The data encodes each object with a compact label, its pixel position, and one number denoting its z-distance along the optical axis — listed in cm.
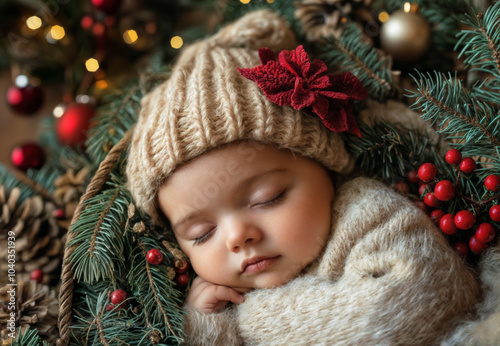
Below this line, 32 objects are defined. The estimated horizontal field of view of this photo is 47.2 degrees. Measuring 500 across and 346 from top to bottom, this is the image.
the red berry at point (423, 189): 35
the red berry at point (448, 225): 34
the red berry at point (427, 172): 34
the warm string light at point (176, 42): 49
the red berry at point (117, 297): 35
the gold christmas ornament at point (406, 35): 40
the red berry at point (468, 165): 33
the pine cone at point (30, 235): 39
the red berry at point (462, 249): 34
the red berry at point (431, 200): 34
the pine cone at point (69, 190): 42
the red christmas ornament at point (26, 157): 48
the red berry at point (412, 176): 36
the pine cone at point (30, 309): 35
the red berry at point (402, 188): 36
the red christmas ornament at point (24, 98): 50
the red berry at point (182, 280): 37
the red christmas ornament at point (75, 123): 46
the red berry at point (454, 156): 33
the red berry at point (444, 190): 33
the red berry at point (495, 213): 32
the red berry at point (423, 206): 35
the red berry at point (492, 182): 32
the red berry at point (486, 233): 33
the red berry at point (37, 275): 39
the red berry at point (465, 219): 33
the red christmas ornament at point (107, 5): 47
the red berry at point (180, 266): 37
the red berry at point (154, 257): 36
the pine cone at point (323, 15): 42
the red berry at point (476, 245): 33
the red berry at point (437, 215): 35
